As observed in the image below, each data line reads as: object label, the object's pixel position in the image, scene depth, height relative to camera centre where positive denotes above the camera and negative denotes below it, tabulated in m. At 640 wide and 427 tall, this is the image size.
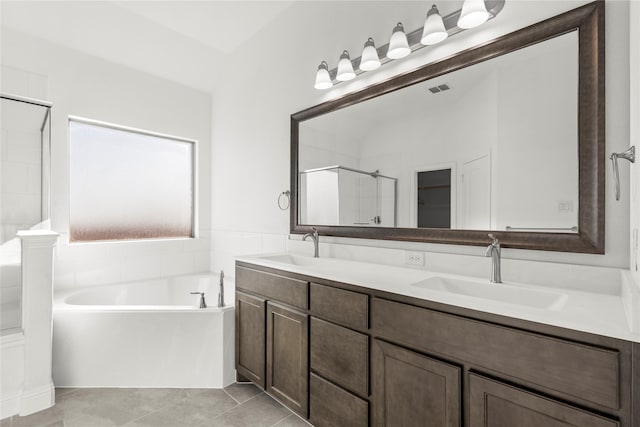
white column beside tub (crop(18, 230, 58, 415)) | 1.98 -0.67
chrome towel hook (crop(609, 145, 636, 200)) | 1.05 +0.19
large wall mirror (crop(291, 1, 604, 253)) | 1.24 +0.33
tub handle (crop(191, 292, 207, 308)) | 2.31 -0.65
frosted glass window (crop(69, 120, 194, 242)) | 2.85 +0.30
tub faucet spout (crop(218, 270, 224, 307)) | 2.33 -0.60
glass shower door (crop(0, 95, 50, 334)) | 2.10 +0.23
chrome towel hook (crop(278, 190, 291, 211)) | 2.61 +0.12
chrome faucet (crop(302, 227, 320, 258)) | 2.27 -0.17
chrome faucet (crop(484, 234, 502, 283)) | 1.35 -0.19
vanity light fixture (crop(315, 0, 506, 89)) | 1.44 +0.92
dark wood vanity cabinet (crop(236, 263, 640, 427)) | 0.85 -0.53
